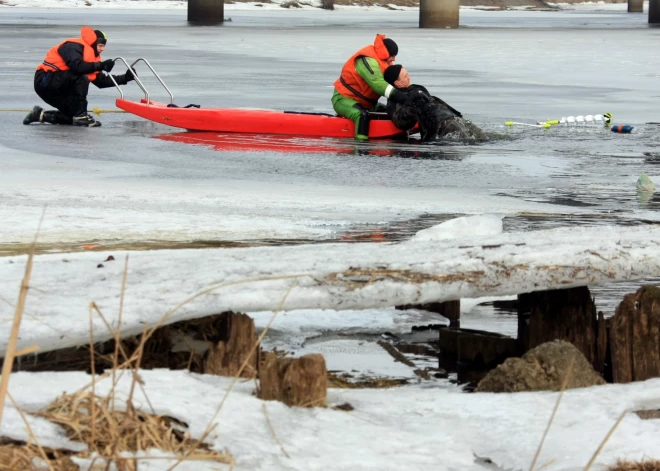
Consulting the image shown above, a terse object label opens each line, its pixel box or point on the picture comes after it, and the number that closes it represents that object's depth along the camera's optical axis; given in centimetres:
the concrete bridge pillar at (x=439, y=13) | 8281
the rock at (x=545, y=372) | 733
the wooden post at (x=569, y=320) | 804
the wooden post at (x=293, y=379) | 667
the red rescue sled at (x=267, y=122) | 2484
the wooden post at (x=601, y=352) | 799
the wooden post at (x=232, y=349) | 710
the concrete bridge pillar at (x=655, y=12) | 9306
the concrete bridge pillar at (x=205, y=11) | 9044
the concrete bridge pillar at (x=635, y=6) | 14712
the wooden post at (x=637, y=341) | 763
